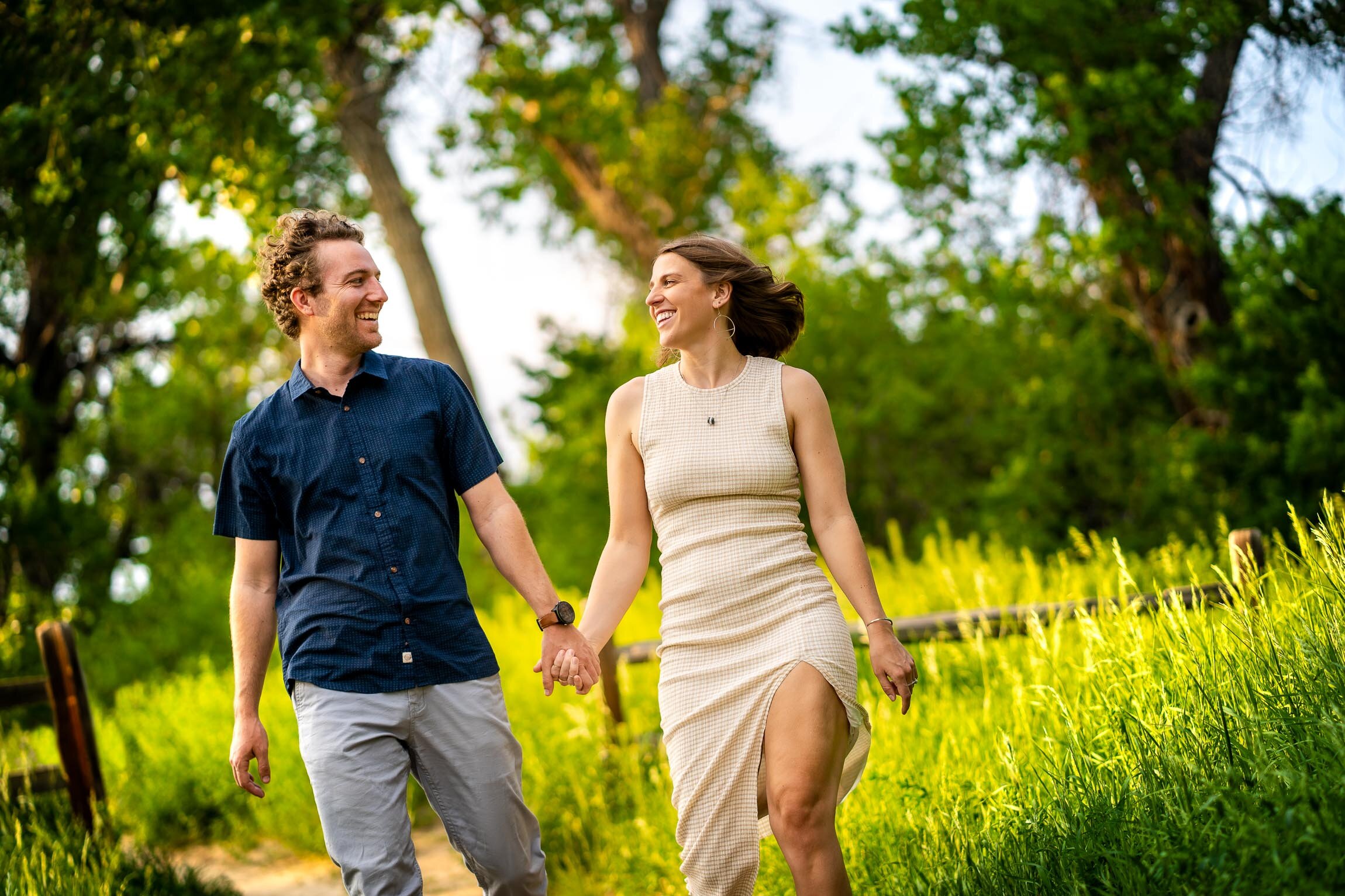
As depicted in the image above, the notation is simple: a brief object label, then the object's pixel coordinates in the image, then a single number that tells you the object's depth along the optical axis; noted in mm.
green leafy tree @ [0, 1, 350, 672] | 7199
